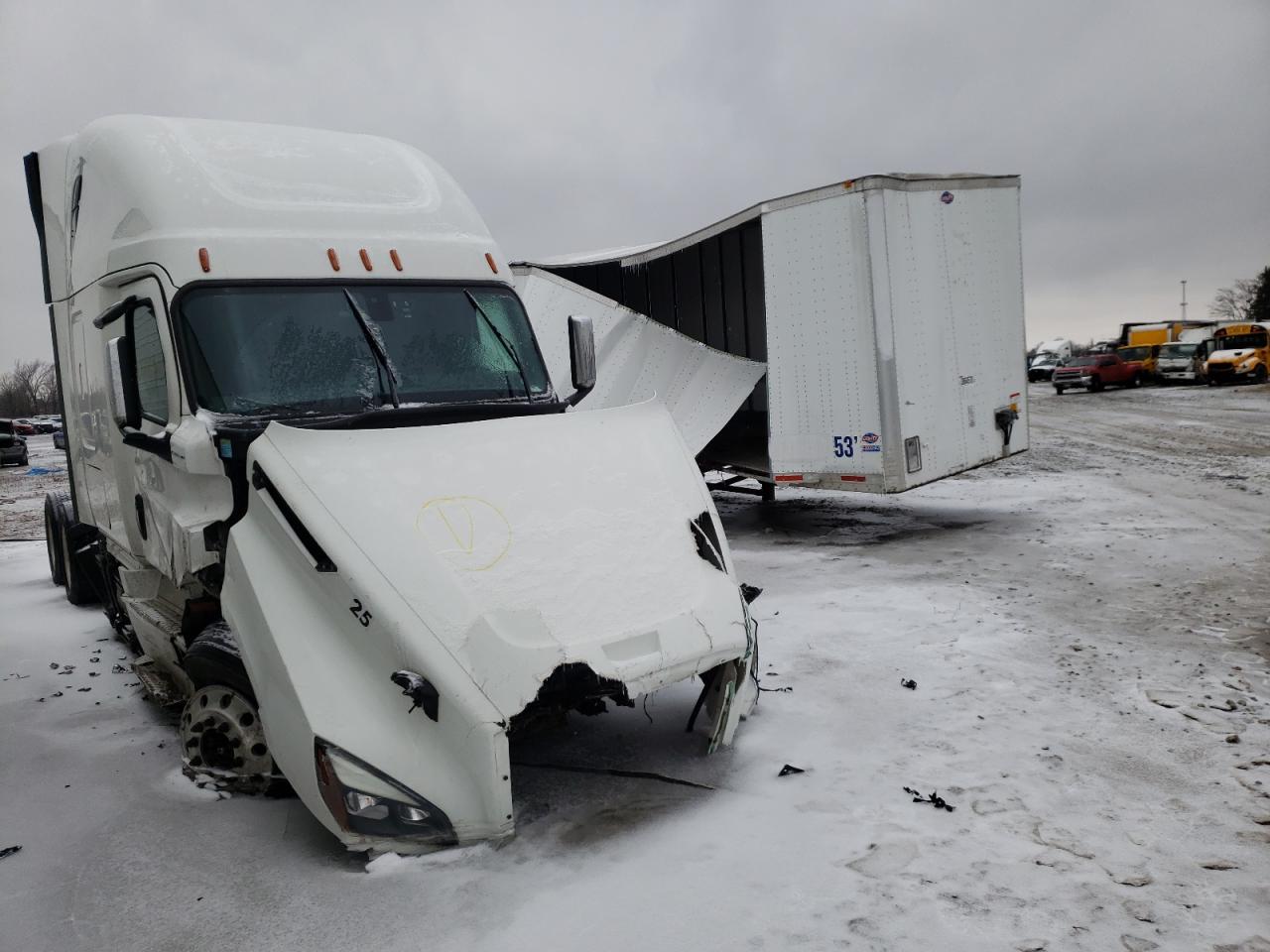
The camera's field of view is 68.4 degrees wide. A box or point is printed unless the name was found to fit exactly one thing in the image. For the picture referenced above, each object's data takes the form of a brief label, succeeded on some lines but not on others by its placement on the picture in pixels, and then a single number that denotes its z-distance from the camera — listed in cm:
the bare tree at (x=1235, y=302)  7850
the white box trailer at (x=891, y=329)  926
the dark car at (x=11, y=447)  3011
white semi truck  371
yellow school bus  3356
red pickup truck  3662
